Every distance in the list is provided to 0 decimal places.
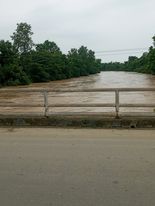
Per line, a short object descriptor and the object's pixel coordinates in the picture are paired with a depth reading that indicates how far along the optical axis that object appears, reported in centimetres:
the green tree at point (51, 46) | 5975
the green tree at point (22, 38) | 4167
